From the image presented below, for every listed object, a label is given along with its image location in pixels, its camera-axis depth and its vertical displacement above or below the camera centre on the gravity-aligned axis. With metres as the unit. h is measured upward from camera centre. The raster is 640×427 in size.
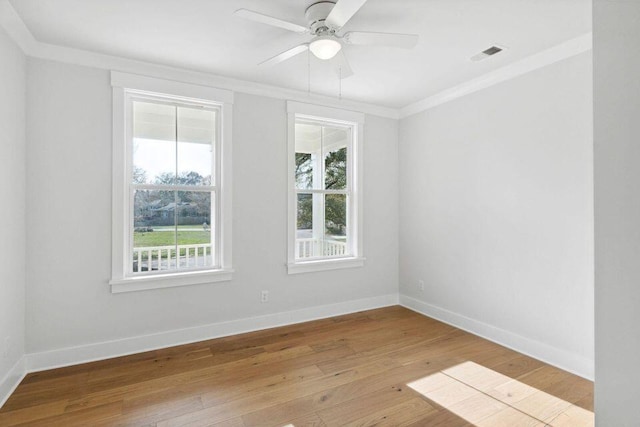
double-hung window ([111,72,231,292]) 2.96 +0.29
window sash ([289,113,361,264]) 3.86 +0.29
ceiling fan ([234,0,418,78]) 1.97 +1.18
